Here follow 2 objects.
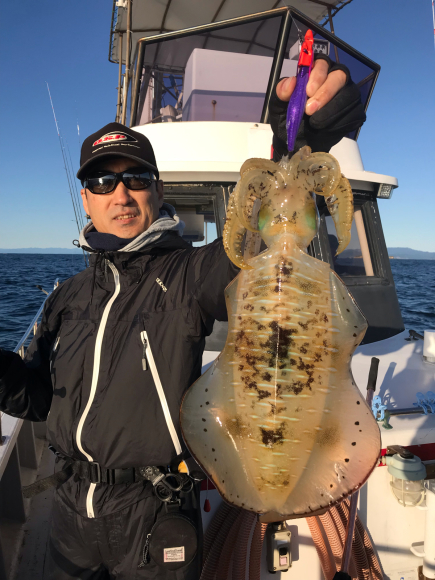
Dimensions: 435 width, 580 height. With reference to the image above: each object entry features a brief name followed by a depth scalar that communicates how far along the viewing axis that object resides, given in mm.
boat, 997
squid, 525
